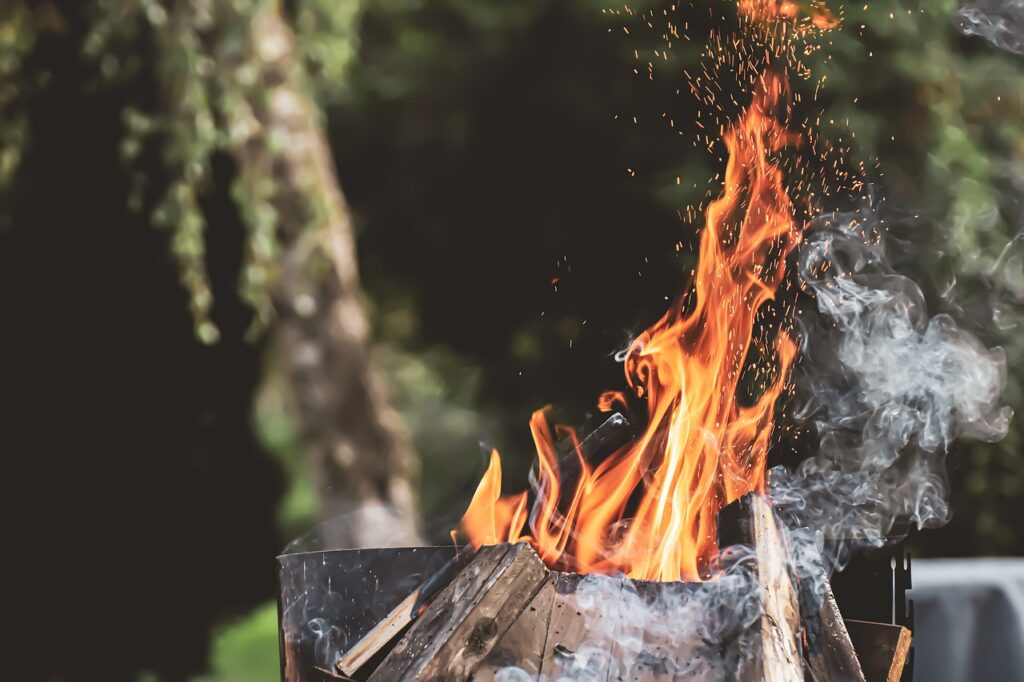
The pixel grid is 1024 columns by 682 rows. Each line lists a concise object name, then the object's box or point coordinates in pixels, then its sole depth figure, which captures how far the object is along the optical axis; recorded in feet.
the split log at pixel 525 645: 11.82
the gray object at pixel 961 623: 17.40
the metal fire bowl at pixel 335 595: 13.71
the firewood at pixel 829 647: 12.23
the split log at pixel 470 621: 11.87
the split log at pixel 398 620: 13.32
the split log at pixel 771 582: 11.59
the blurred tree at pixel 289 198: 25.14
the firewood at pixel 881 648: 13.57
